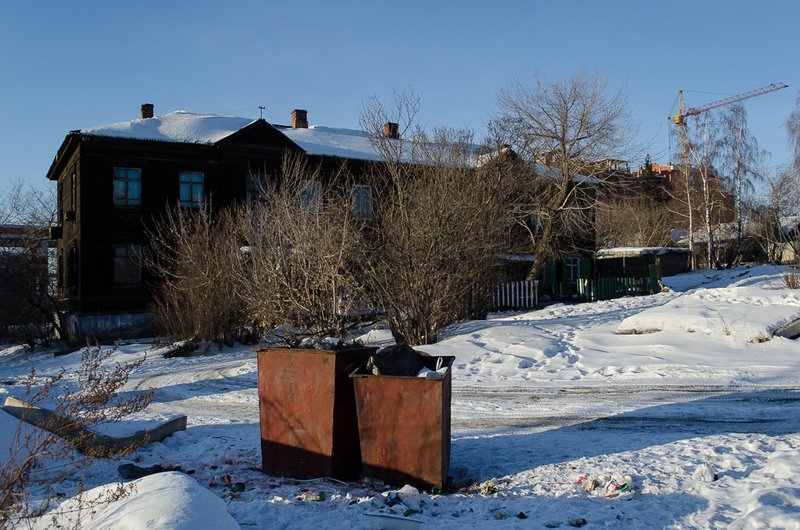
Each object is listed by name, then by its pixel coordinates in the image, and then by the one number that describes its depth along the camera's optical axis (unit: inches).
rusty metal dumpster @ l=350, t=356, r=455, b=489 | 215.3
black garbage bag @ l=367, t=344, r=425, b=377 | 229.8
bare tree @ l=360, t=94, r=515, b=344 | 579.5
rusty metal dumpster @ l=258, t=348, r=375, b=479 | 229.6
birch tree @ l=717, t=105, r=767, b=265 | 1780.3
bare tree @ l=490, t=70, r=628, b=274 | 1153.4
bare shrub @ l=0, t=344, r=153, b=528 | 145.6
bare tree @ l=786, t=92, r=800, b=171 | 1453.0
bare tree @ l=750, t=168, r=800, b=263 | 1628.9
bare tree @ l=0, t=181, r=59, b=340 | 1156.5
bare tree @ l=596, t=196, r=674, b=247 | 2049.7
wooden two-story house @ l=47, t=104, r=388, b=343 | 1039.0
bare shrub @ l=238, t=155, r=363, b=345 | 522.6
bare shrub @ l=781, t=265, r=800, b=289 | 740.0
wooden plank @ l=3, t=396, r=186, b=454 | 258.7
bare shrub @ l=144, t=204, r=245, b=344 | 770.2
